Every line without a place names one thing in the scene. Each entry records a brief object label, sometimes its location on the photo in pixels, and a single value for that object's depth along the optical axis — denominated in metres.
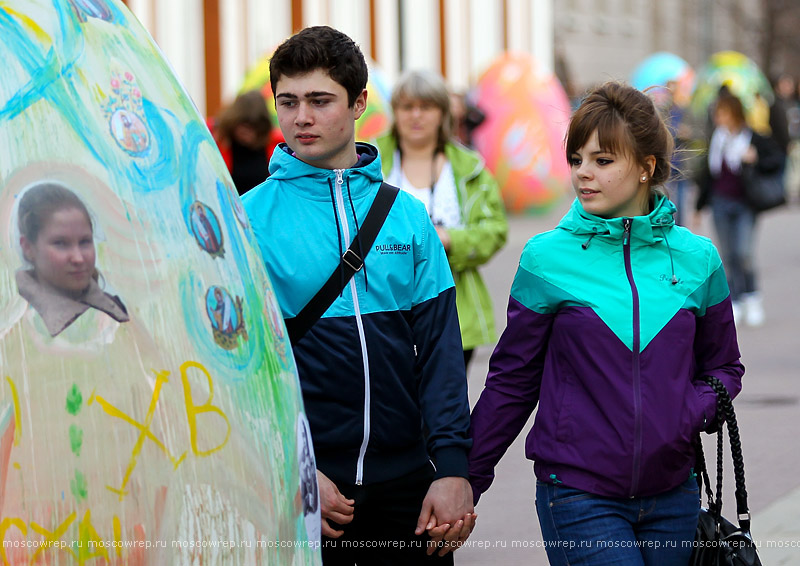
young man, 5.79
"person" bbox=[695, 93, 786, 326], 21.70
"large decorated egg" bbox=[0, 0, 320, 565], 4.14
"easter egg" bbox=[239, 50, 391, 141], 26.05
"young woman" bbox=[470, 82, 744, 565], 6.01
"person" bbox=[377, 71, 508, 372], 10.45
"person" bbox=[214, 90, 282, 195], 15.11
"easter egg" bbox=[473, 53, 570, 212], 40.56
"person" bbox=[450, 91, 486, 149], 25.06
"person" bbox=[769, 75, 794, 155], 26.75
